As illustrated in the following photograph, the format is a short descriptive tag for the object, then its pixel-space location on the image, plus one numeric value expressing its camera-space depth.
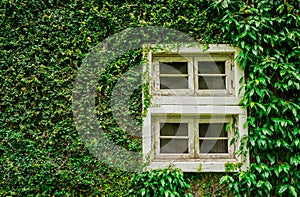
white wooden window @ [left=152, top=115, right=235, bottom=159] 3.27
